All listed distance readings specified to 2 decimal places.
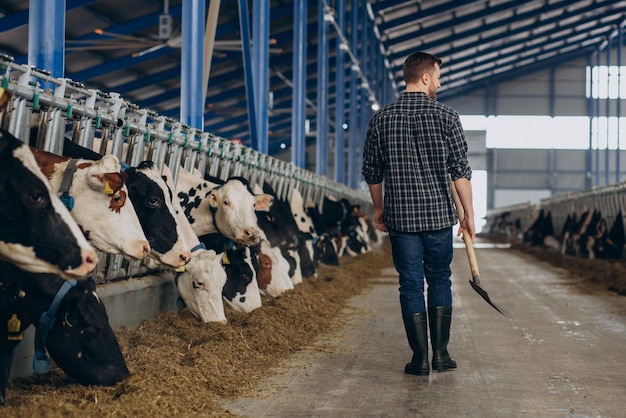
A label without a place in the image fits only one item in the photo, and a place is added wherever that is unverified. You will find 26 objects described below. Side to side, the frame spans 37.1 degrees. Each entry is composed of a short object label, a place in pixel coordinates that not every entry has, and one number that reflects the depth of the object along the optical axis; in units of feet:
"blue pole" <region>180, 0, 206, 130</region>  34.63
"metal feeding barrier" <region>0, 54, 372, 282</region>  16.48
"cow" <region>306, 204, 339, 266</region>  44.52
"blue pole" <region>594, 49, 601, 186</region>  148.91
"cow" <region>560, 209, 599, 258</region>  62.64
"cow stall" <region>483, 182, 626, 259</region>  56.41
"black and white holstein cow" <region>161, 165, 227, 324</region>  22.17
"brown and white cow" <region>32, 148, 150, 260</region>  14.43
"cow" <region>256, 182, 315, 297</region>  30.14
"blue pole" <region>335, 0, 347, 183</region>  78.30
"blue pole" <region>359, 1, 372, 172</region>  94.17
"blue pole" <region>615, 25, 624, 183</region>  150.20
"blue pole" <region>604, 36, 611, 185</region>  147.90
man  19.44
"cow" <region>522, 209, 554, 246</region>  85.46
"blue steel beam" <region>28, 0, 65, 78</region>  21.43
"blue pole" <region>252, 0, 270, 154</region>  49.14
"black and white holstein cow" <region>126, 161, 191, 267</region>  17.61
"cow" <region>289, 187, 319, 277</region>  38.41
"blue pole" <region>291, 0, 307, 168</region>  59.52
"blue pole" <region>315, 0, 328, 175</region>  70.44
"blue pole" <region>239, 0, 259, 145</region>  43.93
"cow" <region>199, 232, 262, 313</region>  25.16
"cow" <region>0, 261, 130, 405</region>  13.78
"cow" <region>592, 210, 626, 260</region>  54.29
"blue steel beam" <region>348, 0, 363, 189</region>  84.37
